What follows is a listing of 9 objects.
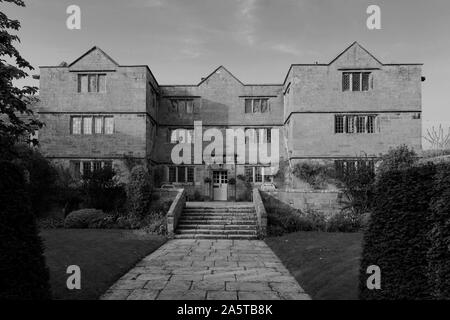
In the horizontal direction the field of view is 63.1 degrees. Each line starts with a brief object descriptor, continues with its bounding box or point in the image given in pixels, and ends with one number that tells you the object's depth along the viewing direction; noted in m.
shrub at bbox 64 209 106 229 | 17.05
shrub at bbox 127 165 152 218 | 18.05
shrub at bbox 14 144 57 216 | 19.19
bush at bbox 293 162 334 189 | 24.28
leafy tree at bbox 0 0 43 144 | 9.82
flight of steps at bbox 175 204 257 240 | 15.52
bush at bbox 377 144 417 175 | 18.98
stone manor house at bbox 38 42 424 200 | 24.64
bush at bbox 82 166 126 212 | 19.03
